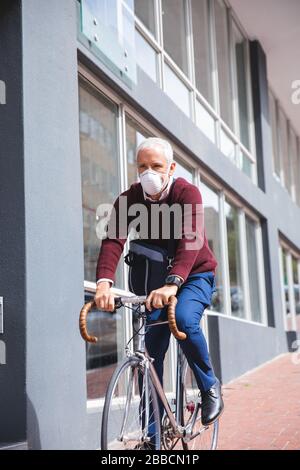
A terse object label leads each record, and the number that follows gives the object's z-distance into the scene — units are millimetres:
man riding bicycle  7902
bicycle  7152
